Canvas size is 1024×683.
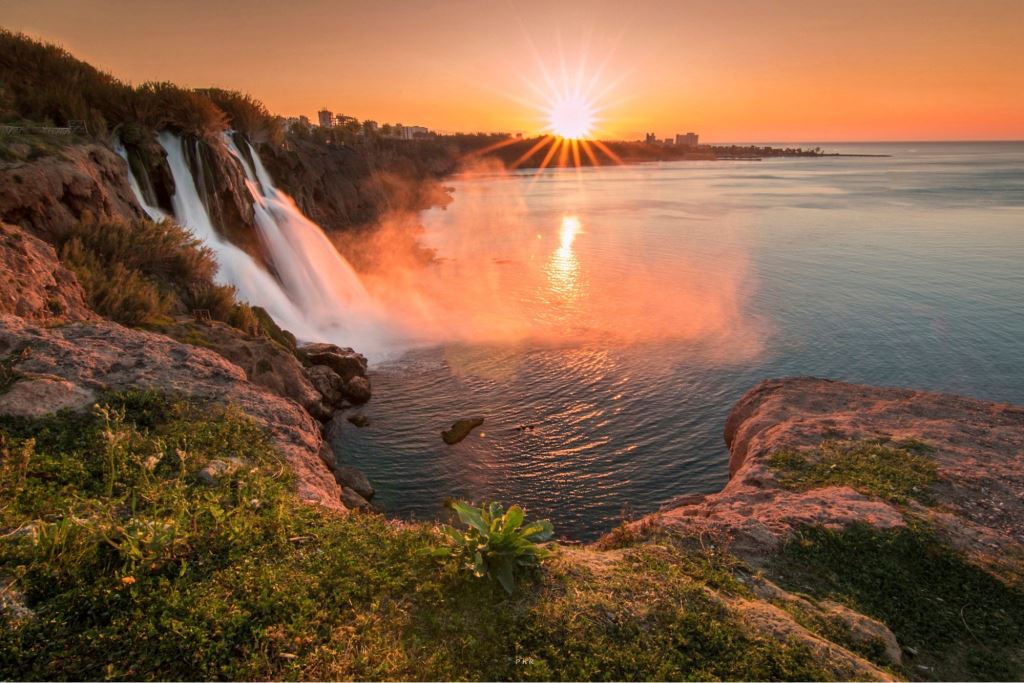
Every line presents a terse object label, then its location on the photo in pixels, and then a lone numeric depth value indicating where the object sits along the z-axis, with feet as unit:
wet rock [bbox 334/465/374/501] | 44.47
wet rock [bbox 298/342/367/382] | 64.28
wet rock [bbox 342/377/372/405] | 61.93
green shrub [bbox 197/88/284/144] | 110.11
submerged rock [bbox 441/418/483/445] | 55.26
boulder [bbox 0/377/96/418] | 25.35
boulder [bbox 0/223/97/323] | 33.48
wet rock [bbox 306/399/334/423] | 54.49
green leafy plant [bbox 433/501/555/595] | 20.38
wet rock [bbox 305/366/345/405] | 59.36
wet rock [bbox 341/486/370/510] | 39.22
